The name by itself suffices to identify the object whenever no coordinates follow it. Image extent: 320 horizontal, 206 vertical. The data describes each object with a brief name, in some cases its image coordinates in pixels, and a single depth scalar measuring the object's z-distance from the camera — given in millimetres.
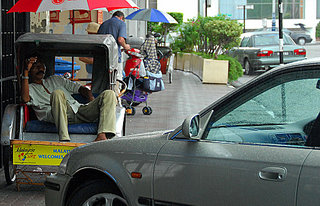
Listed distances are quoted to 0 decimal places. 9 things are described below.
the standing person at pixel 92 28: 12960
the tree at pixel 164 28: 30438
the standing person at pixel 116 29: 11758
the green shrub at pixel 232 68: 21969
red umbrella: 8503
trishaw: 6582
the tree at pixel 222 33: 22188
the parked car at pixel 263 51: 24422
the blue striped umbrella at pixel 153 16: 17438
